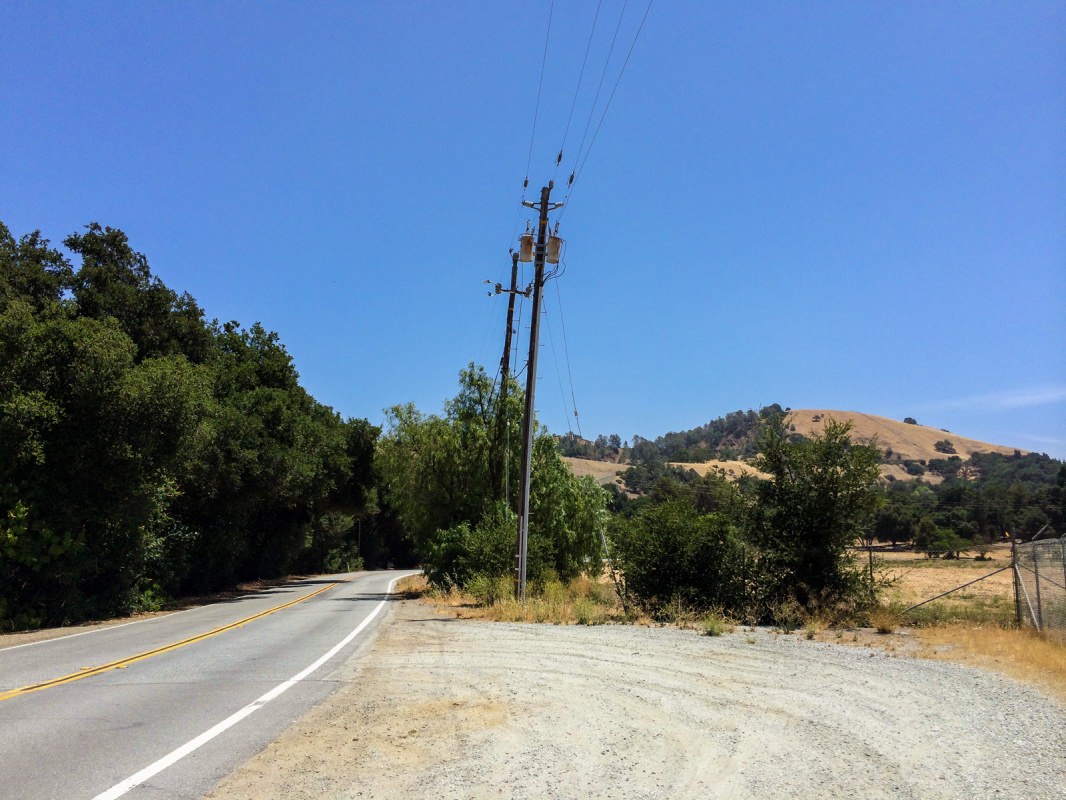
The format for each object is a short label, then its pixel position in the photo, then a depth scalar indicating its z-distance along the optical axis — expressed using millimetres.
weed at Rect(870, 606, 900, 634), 16641
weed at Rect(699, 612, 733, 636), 15484
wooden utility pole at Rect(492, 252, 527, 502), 28844
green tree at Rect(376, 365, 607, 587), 27922
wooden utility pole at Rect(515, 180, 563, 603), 21078
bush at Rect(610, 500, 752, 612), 18750
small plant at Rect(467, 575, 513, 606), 21531
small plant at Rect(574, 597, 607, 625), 18031
